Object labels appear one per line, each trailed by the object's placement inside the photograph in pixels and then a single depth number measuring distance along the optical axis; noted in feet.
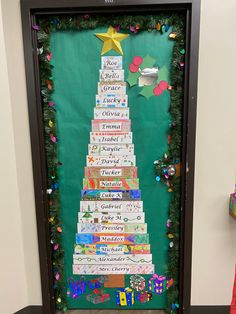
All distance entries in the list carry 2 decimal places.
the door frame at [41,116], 4.64
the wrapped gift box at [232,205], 4.95
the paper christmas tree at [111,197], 5.20
